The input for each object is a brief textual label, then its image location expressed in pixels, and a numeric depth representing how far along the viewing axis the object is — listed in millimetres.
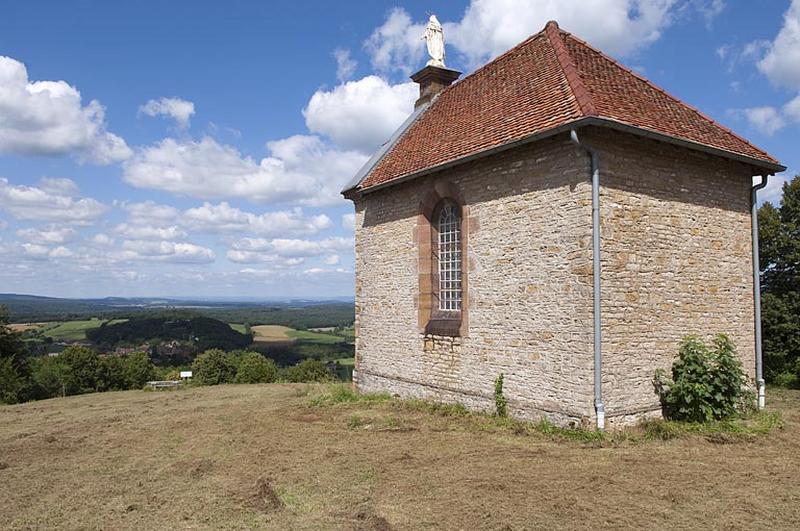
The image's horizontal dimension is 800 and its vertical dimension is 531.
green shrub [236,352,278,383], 27878
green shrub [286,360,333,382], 26922
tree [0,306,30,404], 26797
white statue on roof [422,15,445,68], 16000
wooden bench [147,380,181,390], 29875
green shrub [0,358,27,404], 26180
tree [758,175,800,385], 17203
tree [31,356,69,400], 30681
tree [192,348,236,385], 34969
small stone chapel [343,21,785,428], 8609
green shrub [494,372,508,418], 9727
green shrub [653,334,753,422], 8953
